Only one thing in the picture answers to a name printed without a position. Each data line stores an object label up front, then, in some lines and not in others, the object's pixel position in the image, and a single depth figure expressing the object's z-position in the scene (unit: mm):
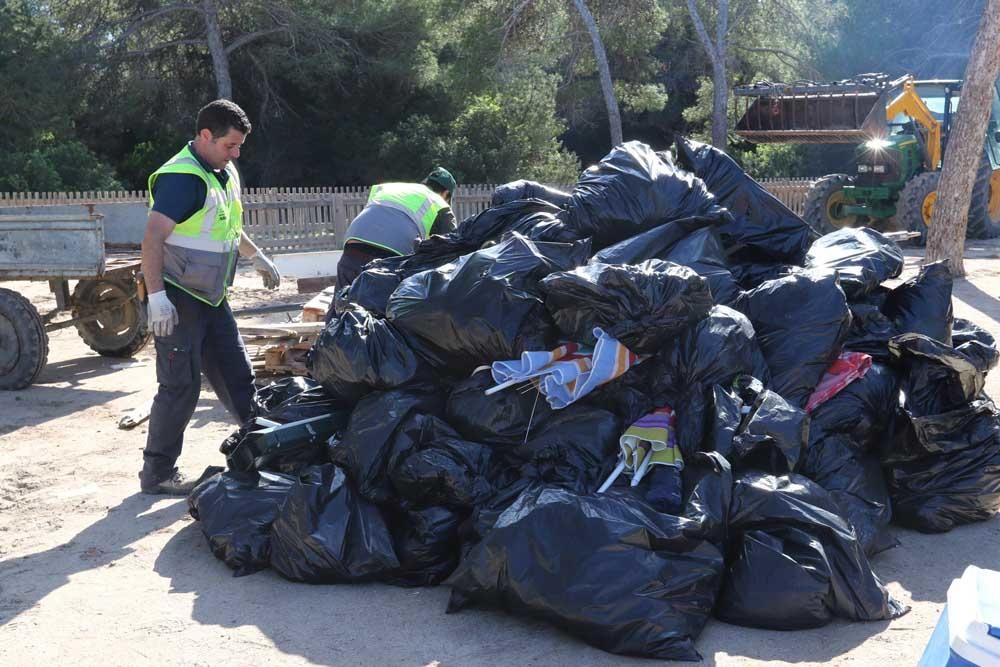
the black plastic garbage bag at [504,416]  3598
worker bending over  5262
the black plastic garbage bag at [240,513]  3539
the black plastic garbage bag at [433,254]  4527
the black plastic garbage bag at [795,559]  2986
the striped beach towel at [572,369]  3473
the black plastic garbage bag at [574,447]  3443
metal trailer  6520
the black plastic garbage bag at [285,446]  3803
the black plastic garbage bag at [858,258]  4258
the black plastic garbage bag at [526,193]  4941
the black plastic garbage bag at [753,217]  4652
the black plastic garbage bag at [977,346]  4137
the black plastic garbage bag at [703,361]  3553
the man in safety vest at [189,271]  4145
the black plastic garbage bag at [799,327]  3781
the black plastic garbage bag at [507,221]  4441
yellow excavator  12773
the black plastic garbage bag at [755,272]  4367
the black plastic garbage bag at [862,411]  3734
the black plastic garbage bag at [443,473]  3414
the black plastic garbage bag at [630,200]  4281
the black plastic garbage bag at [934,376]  3779
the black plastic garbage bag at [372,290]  4320
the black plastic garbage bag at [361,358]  3748
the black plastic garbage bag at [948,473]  3760
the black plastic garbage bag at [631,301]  3523
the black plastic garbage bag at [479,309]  3686
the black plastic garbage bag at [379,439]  3529
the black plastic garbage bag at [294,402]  3994
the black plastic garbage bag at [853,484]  3479
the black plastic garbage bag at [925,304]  4273
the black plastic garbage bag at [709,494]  3047
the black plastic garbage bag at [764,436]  3314
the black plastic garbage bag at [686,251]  4031
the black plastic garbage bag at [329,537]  3357
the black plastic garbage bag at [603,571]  2844
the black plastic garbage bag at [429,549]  3398
